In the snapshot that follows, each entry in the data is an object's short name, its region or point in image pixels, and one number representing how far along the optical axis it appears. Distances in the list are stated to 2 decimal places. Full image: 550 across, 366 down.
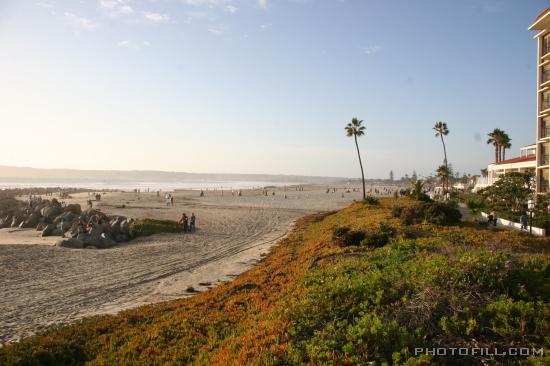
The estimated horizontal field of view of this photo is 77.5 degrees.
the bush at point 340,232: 16.34
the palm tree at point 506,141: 62.02
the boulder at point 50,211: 32.06
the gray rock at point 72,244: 22.20
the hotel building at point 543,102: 32.56
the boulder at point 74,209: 33.84
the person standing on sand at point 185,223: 28.75
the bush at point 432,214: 17.69
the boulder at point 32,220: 32.34
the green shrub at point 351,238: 14.84
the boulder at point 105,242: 22.73
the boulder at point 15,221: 33.16
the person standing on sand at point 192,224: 29.36
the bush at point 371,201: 33.72
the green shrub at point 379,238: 14.09
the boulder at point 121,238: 24.56
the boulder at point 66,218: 29.02
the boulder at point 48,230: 27.33
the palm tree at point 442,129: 61.28
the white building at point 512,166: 40.09
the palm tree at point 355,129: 49.97
